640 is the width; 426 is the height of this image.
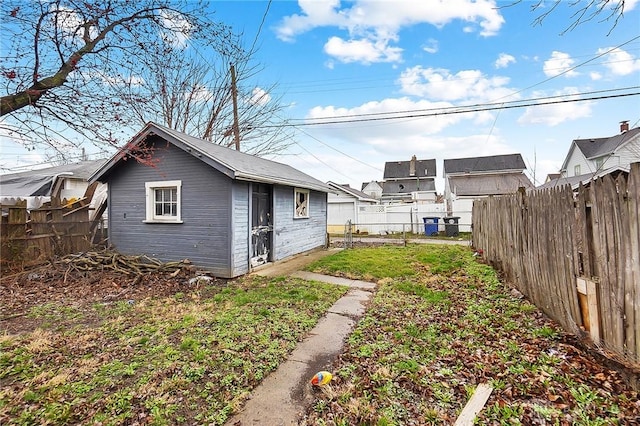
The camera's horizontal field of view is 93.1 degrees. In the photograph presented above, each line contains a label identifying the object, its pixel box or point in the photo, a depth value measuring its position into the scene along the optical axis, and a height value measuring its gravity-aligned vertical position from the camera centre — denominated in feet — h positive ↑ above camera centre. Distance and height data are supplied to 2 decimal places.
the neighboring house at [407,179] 132.08 +18.41
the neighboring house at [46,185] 34.06 +5.26
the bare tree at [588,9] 8.98 +6.24
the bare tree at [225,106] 47.47 +20.06
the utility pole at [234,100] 44.59 +18.38
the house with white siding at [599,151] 66.64 +15.44
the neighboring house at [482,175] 89.71 +14.15
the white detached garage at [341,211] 66.57 +2.34
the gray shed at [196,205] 23.76 +1.71
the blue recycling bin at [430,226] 54.75 -1.27
